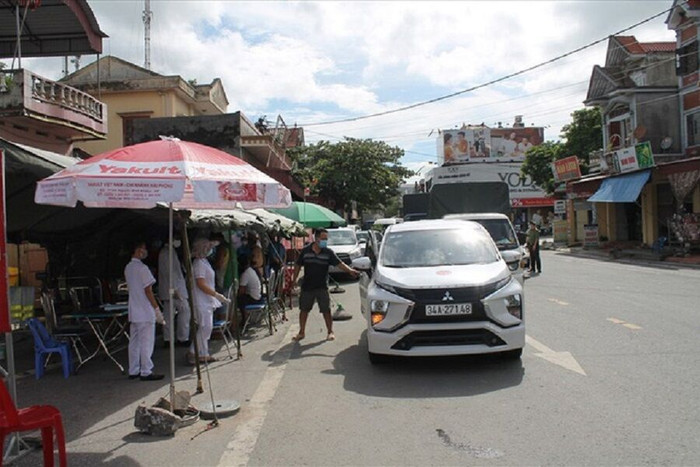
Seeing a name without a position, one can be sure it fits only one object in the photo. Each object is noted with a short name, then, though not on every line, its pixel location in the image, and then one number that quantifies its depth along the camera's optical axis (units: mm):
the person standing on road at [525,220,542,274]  18688
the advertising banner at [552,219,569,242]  38250
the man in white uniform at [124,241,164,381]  6660
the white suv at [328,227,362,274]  18250
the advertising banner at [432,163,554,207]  64438
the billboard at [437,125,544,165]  70562
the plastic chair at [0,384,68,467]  3684
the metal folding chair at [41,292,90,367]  7418
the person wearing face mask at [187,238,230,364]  7543
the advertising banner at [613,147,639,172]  25531
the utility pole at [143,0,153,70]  31594
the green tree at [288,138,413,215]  39188
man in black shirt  8750
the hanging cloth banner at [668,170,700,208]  21688
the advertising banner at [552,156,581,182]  33438
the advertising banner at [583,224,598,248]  31141
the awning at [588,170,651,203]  24656
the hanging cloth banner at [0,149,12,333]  4082
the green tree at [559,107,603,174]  39531
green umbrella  15422
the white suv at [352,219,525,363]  6352
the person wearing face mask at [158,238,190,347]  8617
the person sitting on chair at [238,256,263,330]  10070
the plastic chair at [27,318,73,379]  7105
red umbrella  4844
